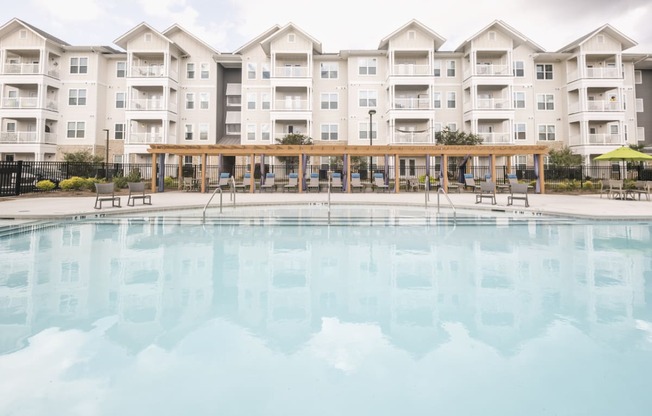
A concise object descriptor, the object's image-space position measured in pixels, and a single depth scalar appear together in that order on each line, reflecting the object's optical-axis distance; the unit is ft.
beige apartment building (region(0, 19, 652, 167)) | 115.34
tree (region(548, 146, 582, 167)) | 102.78
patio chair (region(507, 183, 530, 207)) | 51.90
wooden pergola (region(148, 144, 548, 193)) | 81.20
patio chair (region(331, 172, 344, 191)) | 86.43
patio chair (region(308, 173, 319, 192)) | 88.79
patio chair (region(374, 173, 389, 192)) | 84.02
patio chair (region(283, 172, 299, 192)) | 88.84
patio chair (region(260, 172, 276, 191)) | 83.56
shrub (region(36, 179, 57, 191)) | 73.31
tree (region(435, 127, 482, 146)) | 105.09
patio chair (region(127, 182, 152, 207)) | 51.53
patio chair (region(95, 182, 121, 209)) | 49.24
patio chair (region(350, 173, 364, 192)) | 85.05
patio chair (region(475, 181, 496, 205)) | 54.65
